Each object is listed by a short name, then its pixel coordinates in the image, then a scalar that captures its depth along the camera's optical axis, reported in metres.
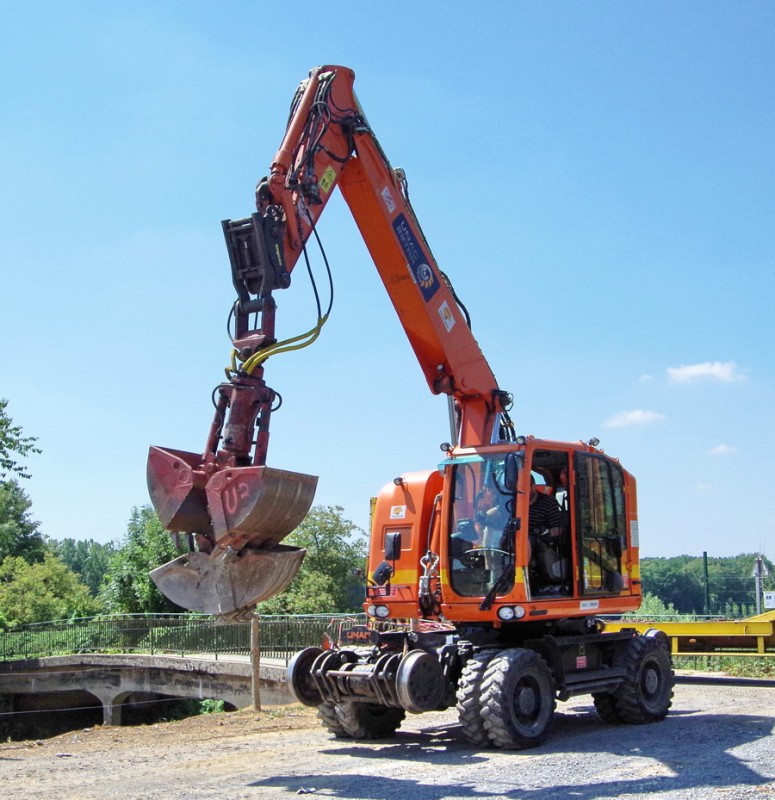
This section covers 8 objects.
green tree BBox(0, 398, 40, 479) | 40.41
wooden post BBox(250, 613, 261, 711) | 17.30
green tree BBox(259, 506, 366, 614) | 39.62
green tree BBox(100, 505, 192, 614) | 45.62
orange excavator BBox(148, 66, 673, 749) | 8.60
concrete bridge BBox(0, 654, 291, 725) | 24.45
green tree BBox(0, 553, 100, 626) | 50.19
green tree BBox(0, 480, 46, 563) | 69.12
